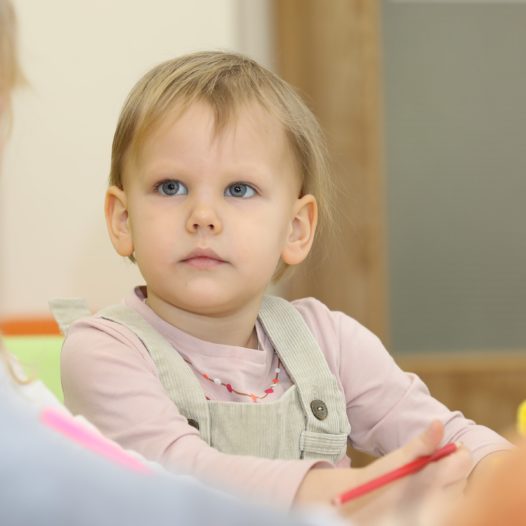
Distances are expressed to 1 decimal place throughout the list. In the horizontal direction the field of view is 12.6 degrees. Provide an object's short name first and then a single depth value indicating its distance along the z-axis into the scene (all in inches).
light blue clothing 38.5
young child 60.7
